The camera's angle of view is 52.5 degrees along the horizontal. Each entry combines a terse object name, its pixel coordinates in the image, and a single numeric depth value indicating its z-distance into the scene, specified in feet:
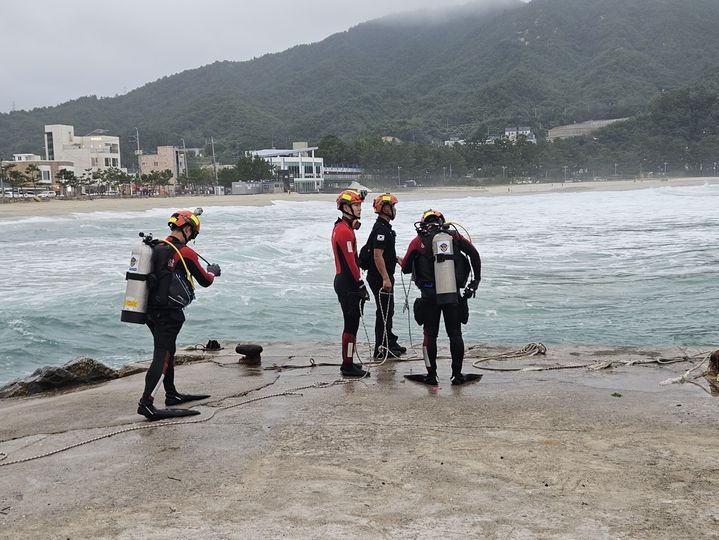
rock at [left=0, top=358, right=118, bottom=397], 25.14
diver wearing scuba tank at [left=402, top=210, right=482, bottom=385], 21.20
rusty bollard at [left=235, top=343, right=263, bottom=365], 27.43
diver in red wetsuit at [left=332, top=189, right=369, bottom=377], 23.24
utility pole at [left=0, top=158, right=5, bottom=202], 249.55
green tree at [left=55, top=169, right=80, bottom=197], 274.16
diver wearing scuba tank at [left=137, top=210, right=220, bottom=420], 18.67
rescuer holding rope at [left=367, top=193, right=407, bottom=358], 24.71
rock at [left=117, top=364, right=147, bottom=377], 27.17
